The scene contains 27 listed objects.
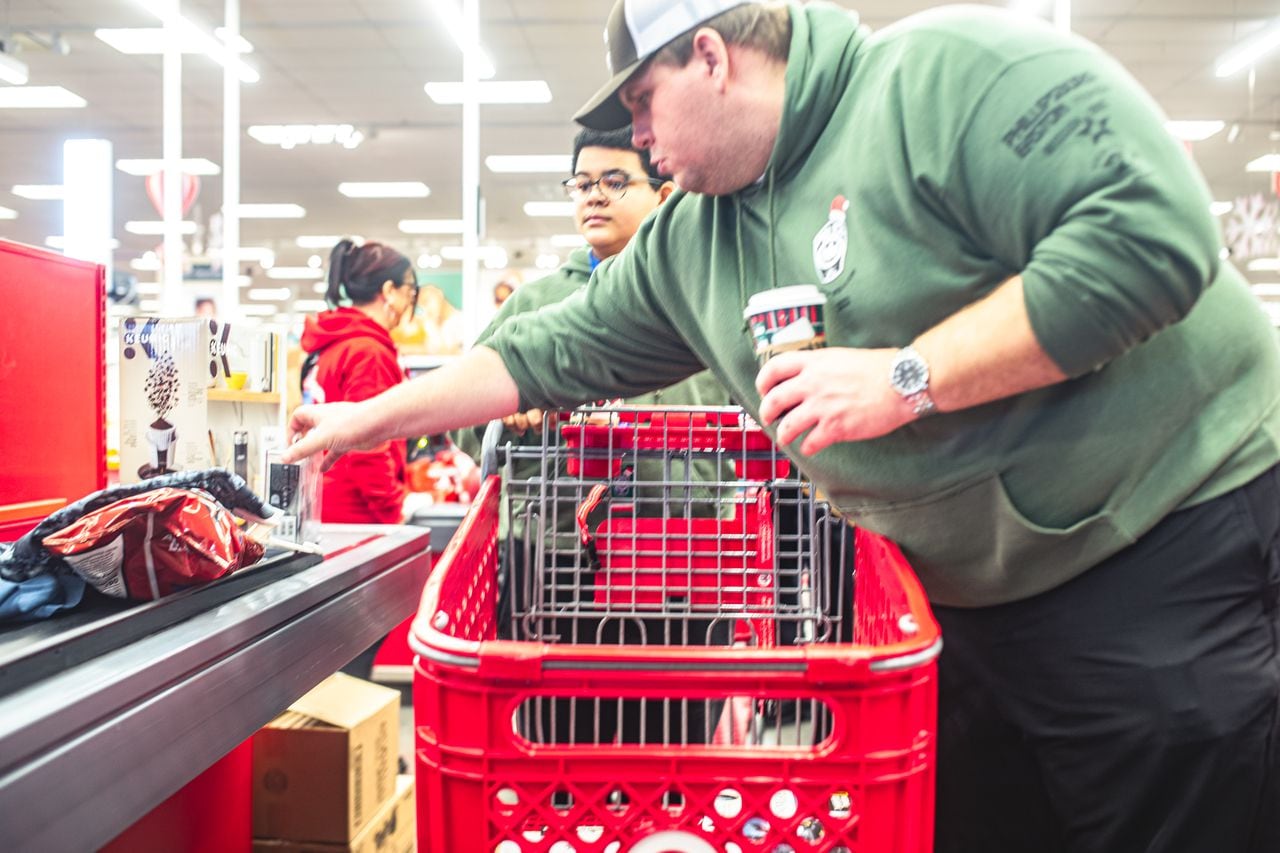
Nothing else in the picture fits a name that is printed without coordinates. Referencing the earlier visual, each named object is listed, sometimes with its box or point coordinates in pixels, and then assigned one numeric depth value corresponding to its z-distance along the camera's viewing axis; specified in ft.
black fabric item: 3.83
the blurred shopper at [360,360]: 11.12
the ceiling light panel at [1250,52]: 27.22
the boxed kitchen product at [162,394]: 6.04
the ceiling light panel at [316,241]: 62.28
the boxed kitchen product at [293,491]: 5.55
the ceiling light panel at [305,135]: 33.81
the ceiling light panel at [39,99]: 33.45
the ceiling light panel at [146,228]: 56.85
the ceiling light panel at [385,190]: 47.14
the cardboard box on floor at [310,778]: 6.59
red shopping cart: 2.97
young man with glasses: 6.15
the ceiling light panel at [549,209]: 51.08
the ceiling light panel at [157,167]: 41.76
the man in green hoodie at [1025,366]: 3.07
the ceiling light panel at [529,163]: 41.60
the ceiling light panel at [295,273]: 74.08
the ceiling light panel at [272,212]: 52.47
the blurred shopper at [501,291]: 30.37
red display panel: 5.12
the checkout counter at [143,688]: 2.90
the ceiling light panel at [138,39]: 27.53
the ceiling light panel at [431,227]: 56.24
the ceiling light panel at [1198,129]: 35.73
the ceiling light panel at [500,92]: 31.86
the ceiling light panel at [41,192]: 48.62
